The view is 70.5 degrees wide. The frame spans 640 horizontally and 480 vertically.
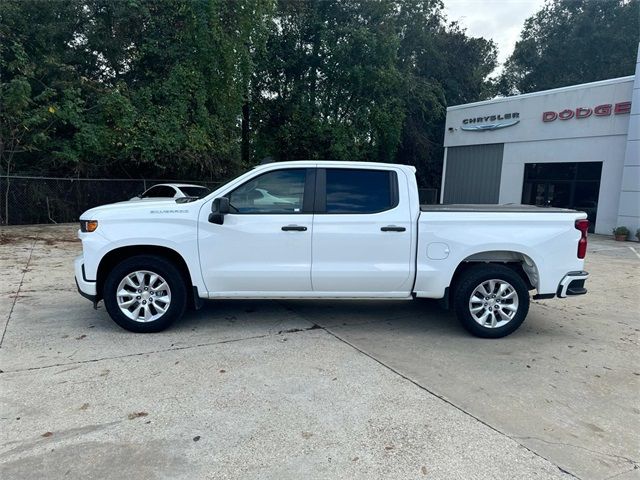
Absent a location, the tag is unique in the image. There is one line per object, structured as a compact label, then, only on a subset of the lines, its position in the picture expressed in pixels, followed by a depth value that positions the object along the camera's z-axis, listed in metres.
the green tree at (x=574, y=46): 28.23
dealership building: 17.30
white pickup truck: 4.95
